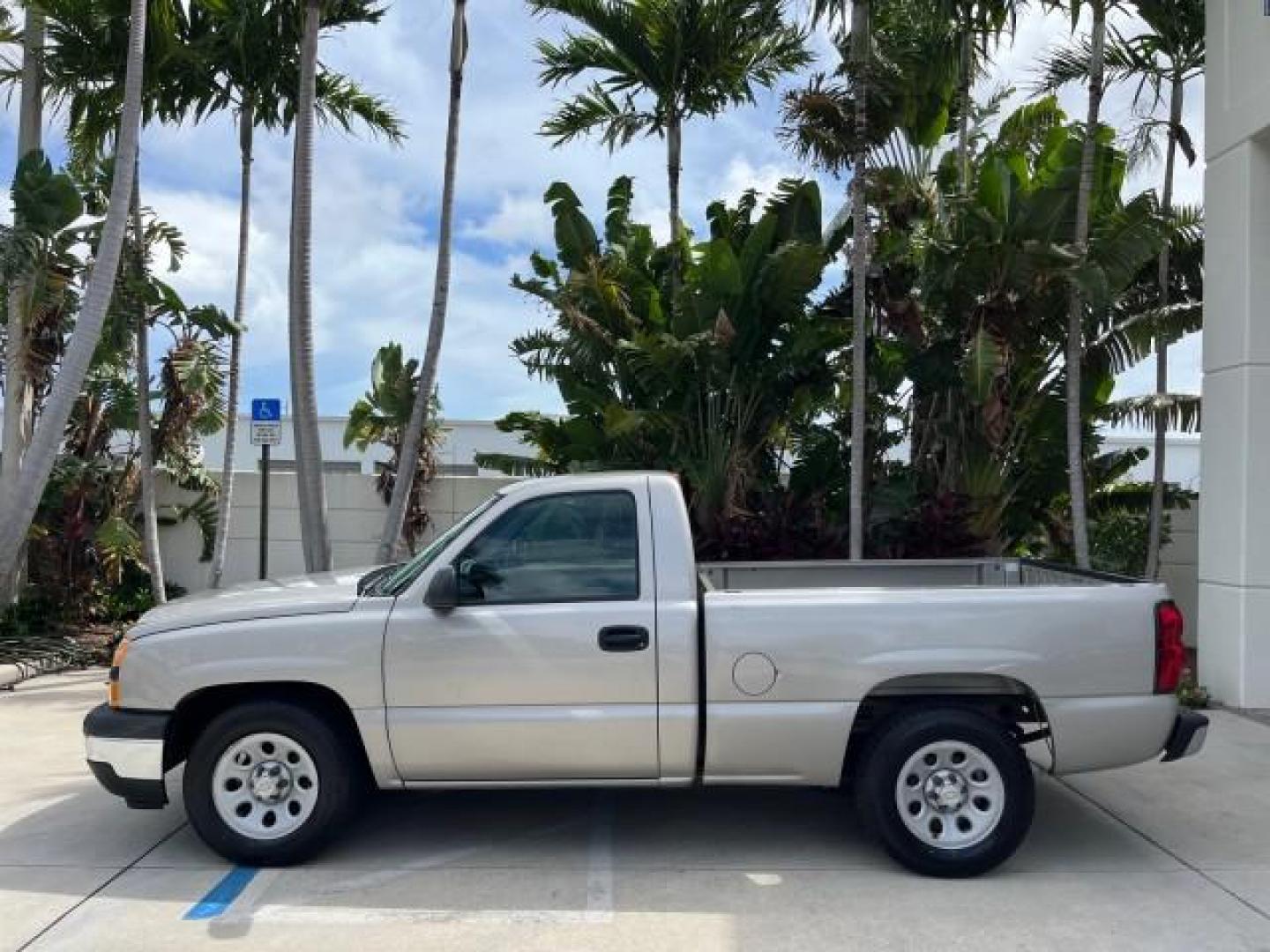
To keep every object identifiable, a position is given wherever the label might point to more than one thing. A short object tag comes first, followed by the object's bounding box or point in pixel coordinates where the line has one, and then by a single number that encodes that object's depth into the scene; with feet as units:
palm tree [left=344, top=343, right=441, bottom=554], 43.86
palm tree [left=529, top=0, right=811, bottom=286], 39.65
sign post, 34.71
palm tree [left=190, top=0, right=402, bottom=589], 36.69
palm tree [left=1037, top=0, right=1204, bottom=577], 33.81
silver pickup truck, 16.87
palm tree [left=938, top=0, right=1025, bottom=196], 31.71
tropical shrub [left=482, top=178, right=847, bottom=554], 37.22
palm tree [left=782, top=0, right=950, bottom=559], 33.01
